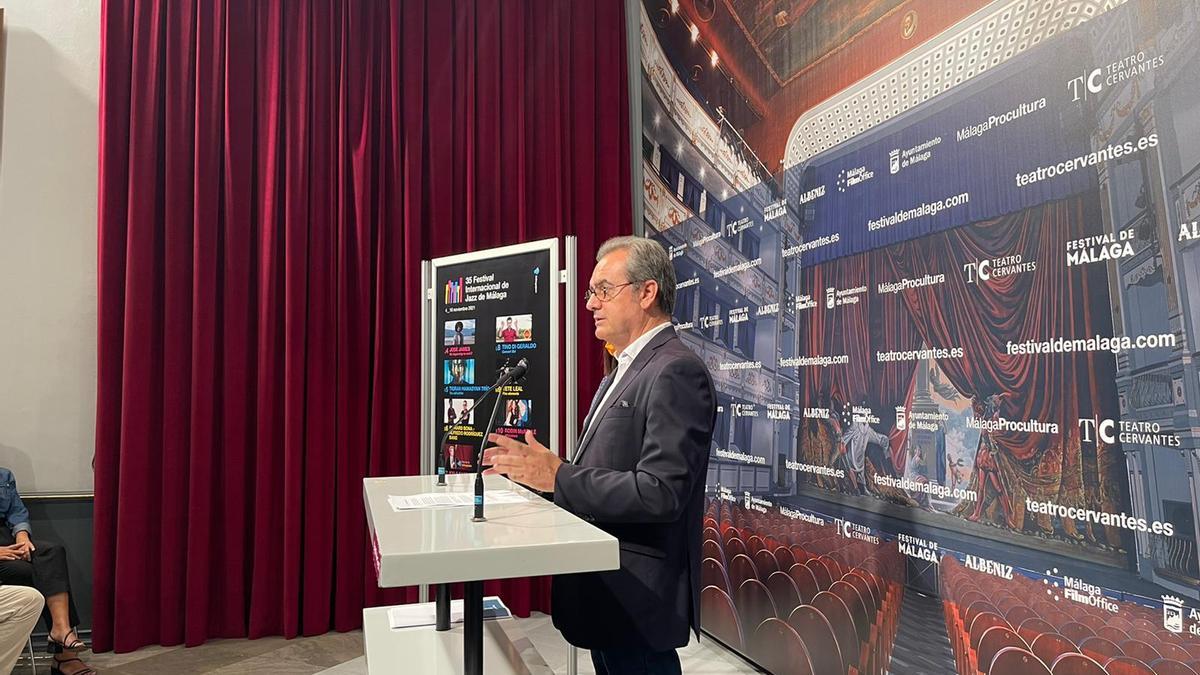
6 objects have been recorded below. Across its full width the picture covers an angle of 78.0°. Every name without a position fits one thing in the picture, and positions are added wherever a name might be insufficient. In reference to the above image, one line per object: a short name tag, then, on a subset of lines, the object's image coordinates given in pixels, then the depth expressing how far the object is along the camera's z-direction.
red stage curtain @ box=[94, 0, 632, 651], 3.50
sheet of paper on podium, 1.53
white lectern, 1.09
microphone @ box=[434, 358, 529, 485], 1.72
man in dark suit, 1.52
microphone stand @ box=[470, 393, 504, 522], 1.37
